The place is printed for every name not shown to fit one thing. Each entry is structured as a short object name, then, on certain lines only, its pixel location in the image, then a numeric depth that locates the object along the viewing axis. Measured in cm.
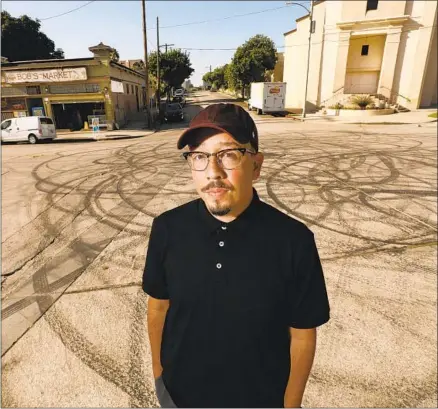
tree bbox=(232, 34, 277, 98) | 3653
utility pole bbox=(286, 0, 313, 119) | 2161
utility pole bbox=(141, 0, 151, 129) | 2252
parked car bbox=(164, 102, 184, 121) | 2748
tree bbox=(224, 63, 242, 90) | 3910
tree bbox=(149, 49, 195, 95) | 4910
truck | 2677
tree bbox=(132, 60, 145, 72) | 4865
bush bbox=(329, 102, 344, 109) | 2617
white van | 1850
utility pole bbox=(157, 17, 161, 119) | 3096
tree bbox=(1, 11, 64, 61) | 3700
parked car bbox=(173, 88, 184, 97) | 6035
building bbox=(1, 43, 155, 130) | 2222
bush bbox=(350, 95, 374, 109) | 2503
